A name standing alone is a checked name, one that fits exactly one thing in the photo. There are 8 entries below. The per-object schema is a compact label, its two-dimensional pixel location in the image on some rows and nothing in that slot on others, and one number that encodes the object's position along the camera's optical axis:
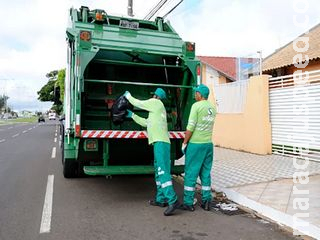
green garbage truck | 6.22
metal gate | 10.01
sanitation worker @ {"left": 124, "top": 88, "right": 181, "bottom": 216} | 5.84
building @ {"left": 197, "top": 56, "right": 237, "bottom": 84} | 26.79
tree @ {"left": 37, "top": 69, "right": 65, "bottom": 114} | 58.28
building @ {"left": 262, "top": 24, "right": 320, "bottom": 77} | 13.09
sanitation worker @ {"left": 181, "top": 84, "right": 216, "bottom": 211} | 5.86
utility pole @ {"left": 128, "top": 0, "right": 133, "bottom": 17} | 16.09
